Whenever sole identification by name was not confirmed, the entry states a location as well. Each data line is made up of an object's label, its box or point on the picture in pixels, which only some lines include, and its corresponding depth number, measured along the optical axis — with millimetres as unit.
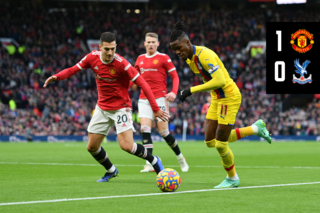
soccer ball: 12812
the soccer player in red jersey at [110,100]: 14992
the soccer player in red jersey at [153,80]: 20453
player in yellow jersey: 13406
